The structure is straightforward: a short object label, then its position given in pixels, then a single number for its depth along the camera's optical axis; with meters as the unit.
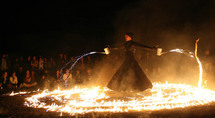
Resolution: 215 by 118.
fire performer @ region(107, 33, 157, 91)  8.73
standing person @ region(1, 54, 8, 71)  16.70
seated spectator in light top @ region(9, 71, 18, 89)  15.15
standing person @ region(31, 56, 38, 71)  17.12
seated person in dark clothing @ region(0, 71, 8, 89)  14.91
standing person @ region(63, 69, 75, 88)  15.07
